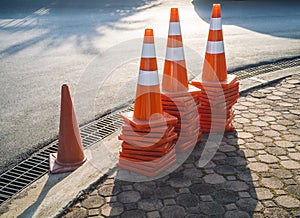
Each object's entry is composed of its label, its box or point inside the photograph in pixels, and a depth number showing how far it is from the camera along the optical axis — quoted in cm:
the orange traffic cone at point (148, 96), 372
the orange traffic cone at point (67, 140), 404
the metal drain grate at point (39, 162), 385
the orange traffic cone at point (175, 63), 407
